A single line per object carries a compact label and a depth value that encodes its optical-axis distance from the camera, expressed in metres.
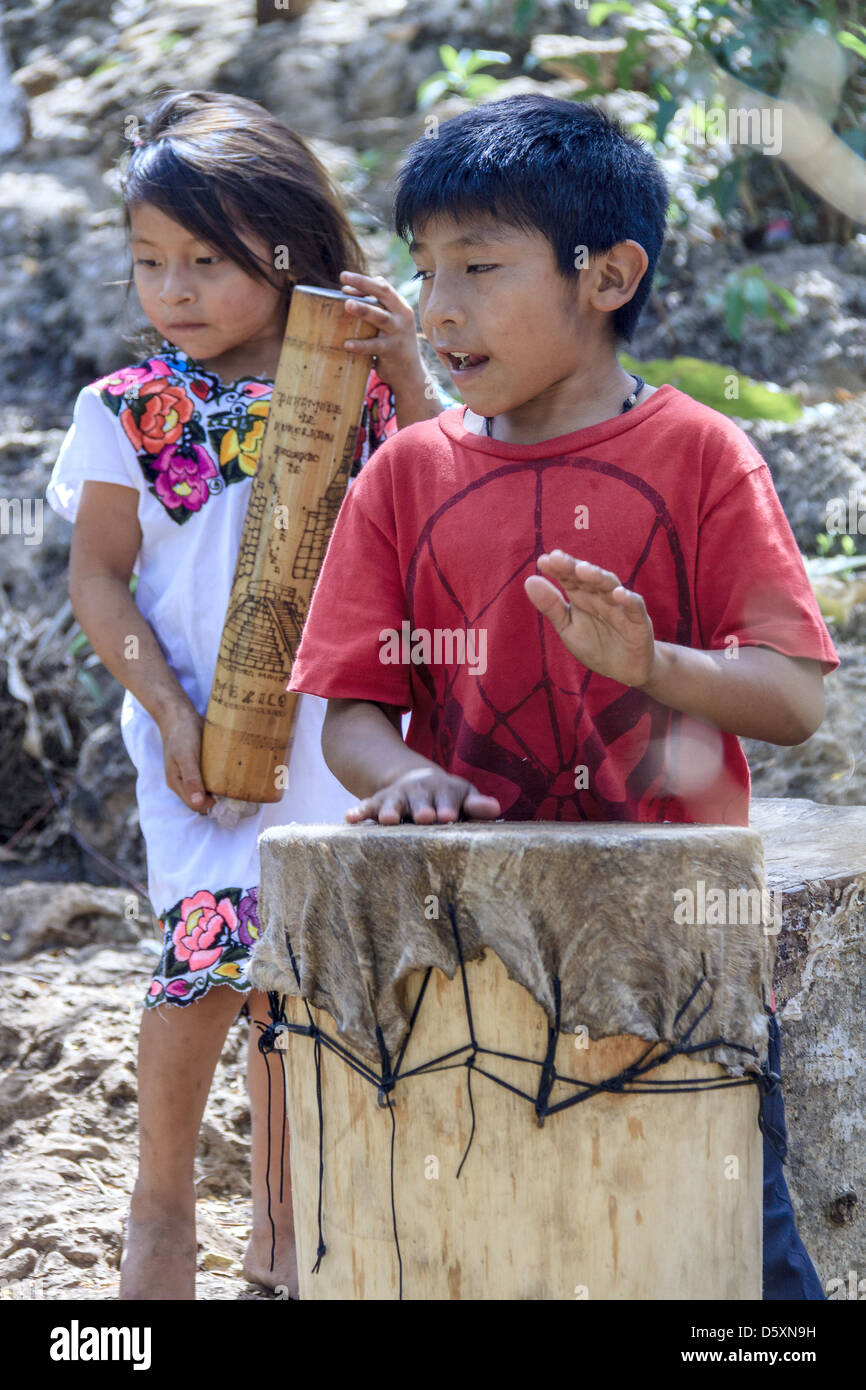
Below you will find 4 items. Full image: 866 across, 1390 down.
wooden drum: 2.78
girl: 4.49
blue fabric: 3.44
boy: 3.38
